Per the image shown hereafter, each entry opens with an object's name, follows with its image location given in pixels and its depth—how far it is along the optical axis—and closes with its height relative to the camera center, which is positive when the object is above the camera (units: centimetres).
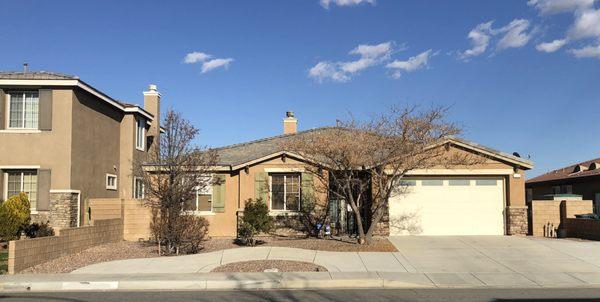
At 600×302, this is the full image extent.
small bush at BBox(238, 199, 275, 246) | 1748 -106
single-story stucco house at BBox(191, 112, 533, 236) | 1995 -28
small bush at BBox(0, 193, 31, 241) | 1578 -81
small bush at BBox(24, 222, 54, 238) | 1659 -132
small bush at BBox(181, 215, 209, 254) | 1628 -134
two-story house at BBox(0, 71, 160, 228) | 1934 +169
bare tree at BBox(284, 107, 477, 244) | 1633 +114
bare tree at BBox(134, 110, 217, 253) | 1609 +21
